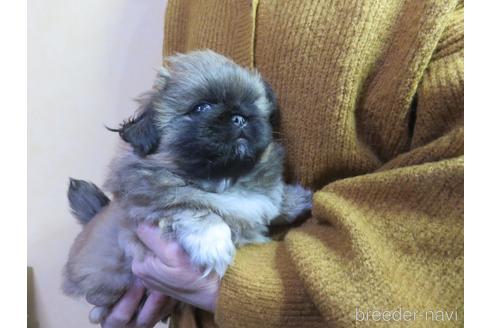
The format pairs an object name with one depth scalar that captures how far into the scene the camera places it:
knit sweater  0.45
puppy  0.52
